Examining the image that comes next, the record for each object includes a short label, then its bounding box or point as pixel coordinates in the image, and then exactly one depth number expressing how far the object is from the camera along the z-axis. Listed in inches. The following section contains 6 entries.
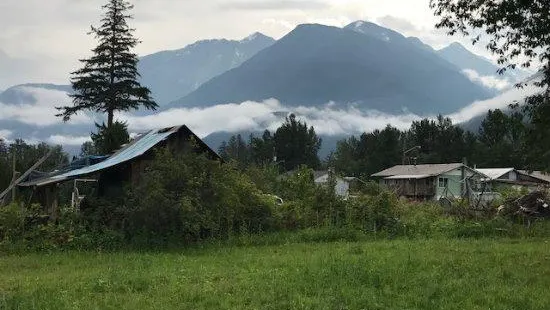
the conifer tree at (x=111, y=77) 1743.4
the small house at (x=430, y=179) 2797.0
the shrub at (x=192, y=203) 738.8
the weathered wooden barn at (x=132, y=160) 861.8
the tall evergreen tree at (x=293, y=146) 4232.3
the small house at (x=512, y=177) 2841.0
